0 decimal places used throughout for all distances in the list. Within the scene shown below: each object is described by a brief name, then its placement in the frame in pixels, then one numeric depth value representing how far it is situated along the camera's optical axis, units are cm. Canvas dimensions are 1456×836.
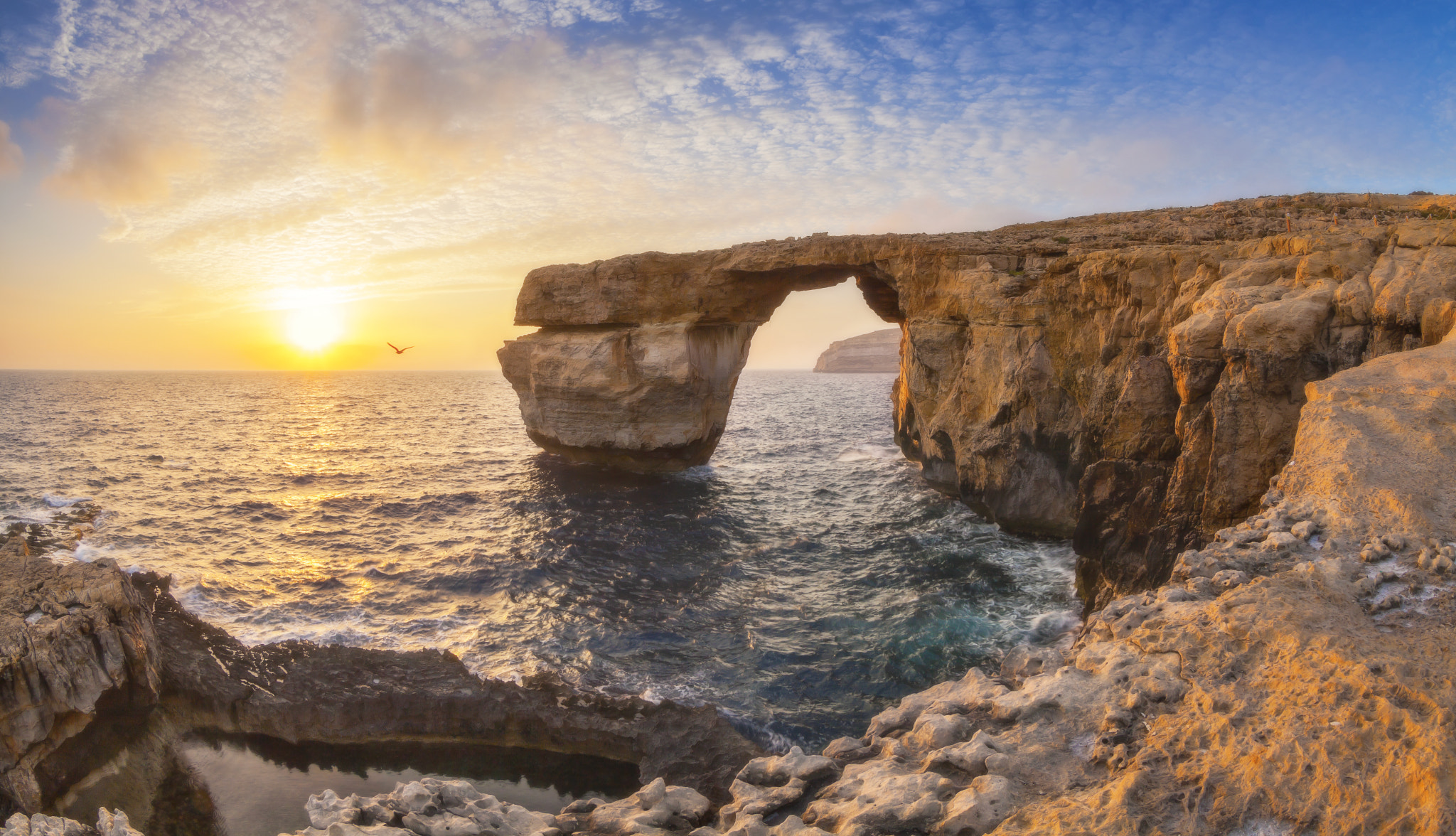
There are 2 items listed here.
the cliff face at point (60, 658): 877
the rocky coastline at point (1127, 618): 457
